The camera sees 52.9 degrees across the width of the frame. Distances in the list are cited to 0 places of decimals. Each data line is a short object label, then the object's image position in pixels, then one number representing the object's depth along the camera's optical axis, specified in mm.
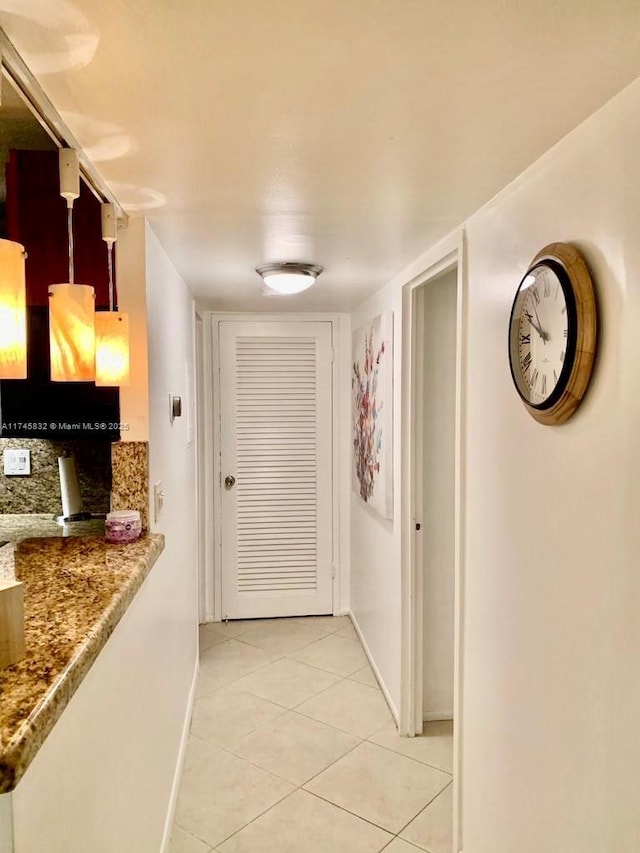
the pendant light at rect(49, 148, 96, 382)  1248
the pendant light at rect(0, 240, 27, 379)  878
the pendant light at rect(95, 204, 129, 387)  1627
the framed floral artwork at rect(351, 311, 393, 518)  3152
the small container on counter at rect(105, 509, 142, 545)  1857
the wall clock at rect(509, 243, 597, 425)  1312
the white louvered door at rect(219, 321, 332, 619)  4336
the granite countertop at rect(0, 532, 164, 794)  869
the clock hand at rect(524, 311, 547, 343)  1479
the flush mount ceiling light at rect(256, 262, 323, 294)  2672
